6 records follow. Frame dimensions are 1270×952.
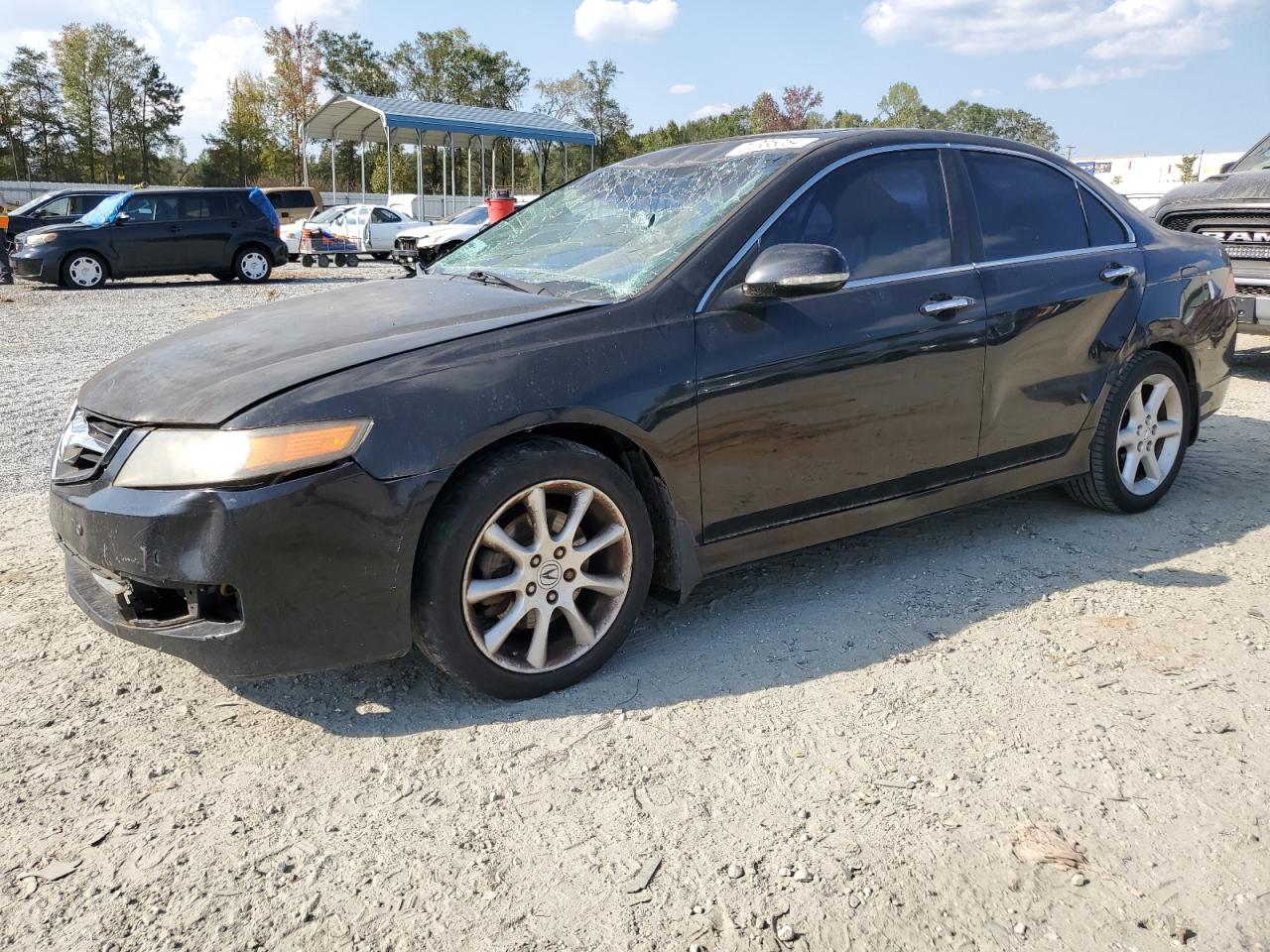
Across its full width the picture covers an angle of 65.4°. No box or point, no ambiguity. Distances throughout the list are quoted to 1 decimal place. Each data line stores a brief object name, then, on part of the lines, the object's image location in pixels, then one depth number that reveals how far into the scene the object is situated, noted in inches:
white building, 1750.7
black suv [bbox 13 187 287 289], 658.8
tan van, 1177.4
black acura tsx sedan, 100.9
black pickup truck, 296.0
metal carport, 1256.2
